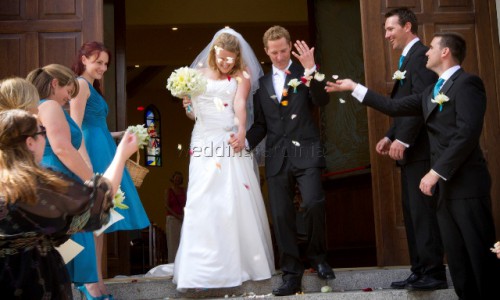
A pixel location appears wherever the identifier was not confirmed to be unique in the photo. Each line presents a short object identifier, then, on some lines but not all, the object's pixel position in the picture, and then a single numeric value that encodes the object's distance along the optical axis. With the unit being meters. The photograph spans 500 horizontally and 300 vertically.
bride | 6.04
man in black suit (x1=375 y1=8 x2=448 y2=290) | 5.67
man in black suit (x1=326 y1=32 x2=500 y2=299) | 5.00
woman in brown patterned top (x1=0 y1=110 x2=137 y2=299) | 3.27
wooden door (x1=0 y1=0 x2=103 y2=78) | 6.94
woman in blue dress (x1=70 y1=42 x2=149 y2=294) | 6.02
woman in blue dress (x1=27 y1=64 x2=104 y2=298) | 4.89
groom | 5.99
